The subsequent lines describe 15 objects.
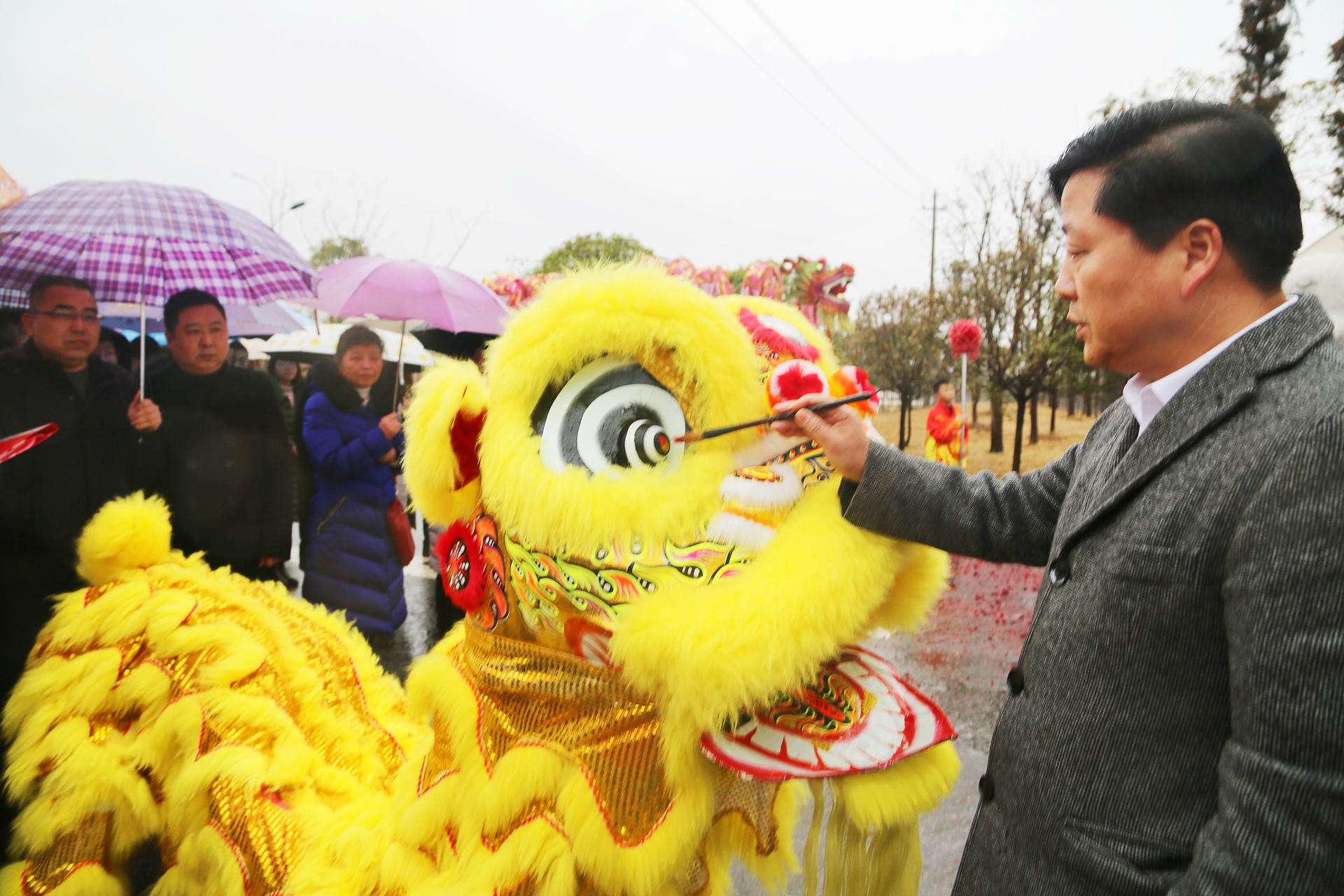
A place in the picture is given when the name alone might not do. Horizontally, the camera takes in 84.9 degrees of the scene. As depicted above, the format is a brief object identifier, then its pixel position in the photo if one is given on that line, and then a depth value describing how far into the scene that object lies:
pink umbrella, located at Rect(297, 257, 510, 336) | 3.62
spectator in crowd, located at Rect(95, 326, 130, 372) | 4.53
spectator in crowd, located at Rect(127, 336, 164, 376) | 4.37
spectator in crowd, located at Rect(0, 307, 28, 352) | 3.35
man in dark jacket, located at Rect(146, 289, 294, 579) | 3.29
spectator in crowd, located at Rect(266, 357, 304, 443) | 7.51
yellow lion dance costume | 1.16
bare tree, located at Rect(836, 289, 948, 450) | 17.45
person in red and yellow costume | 8.09
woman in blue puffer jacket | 3.62
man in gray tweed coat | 0.79
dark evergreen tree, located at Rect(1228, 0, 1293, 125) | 9.06
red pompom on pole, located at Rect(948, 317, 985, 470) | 5.03
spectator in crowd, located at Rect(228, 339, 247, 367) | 6.67
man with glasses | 2.36
